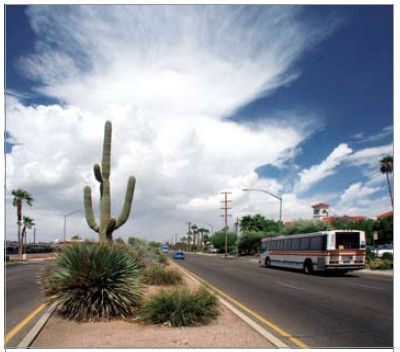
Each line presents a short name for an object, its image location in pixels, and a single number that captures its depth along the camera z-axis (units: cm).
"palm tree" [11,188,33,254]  6100
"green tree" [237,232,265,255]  7625
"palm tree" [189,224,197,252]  16400
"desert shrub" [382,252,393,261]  4384
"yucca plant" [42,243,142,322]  945
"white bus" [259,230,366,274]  2648
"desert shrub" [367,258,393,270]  3403
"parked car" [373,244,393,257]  6390
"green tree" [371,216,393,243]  8189
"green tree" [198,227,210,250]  16275
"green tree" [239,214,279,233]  9238
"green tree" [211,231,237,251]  10184
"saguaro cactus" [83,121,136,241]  1795
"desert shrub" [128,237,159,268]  2390
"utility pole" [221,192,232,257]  7841
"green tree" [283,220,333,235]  5238
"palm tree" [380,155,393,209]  6575
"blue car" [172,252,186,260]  5800
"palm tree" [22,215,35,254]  7734
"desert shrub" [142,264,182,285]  1666
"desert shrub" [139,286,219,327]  869
